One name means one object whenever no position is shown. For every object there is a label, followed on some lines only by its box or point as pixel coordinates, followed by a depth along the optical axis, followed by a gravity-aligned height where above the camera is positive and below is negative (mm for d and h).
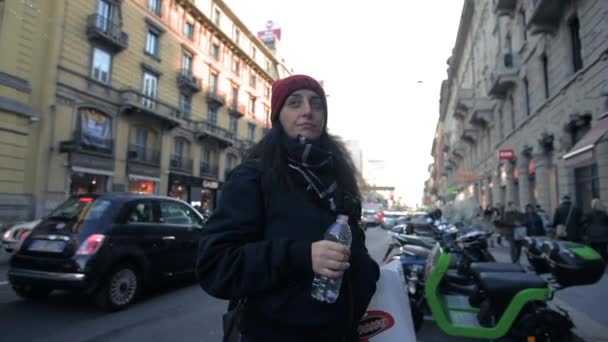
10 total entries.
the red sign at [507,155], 17781 +2780
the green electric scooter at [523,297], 3377 -870
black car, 4691 -694
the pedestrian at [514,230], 9703 -490
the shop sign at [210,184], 29473 +1553
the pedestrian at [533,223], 10719 -327
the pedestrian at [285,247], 1305 -153
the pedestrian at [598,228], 8383 -329
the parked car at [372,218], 29238 -841
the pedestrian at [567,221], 9273 -222
